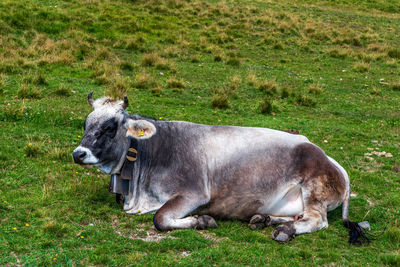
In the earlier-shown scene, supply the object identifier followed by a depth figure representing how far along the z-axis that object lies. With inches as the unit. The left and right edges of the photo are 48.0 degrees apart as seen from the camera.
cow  254.8
